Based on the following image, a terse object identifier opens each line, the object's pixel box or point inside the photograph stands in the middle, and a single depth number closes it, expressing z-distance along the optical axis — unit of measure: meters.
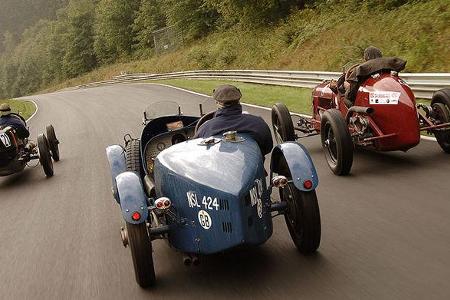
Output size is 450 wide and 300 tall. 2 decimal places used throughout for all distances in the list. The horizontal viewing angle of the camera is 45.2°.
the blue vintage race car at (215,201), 4.17
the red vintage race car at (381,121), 7.12
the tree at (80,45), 73.44
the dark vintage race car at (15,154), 10.16
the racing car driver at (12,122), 10.94
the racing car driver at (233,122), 5.28
